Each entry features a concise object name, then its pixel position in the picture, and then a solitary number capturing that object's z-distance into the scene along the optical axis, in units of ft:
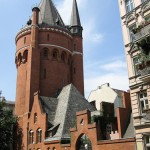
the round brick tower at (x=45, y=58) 145.69
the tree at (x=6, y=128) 137.49
